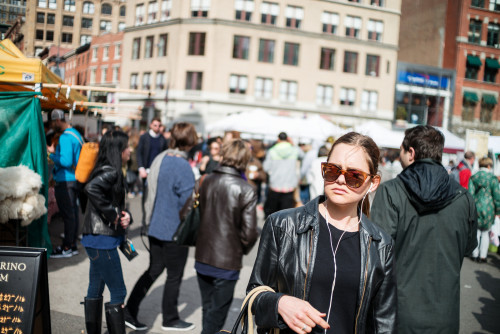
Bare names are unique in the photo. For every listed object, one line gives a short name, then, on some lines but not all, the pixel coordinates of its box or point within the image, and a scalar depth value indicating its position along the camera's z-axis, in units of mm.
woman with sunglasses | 2100
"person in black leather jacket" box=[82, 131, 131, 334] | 3988
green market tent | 4805
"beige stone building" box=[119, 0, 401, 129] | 39938
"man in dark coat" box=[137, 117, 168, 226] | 10250
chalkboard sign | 3152
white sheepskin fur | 4406
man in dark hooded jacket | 3123
